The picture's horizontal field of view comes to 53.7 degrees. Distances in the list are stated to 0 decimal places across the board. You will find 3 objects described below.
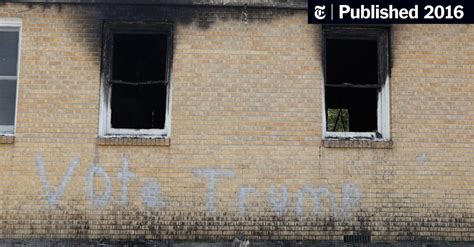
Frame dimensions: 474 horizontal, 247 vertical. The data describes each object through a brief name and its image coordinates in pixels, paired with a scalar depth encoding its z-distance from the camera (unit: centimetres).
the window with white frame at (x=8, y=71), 692
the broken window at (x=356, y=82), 707
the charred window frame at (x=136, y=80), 694
